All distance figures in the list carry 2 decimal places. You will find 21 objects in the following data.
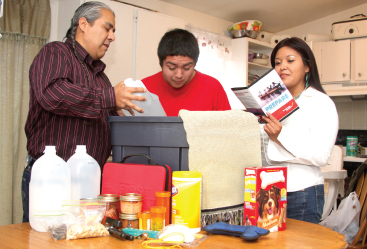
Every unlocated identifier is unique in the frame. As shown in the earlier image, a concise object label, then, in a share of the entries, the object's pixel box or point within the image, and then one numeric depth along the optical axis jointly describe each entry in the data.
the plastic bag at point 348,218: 2.50
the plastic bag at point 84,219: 0.79
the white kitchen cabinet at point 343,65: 4.28
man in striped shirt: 1.09
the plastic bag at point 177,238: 0.75
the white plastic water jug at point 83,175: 0.95
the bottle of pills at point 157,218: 0.84
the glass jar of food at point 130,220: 0.85
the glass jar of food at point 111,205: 0.87
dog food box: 0.87
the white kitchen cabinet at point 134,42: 2.99
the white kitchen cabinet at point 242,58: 4.44
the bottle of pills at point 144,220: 0.84
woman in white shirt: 1.07
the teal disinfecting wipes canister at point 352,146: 4.21
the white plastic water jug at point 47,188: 0.88
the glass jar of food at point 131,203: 0.84
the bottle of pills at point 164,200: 0.85
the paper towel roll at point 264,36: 4.74
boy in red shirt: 1.58
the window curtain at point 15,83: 2.75
